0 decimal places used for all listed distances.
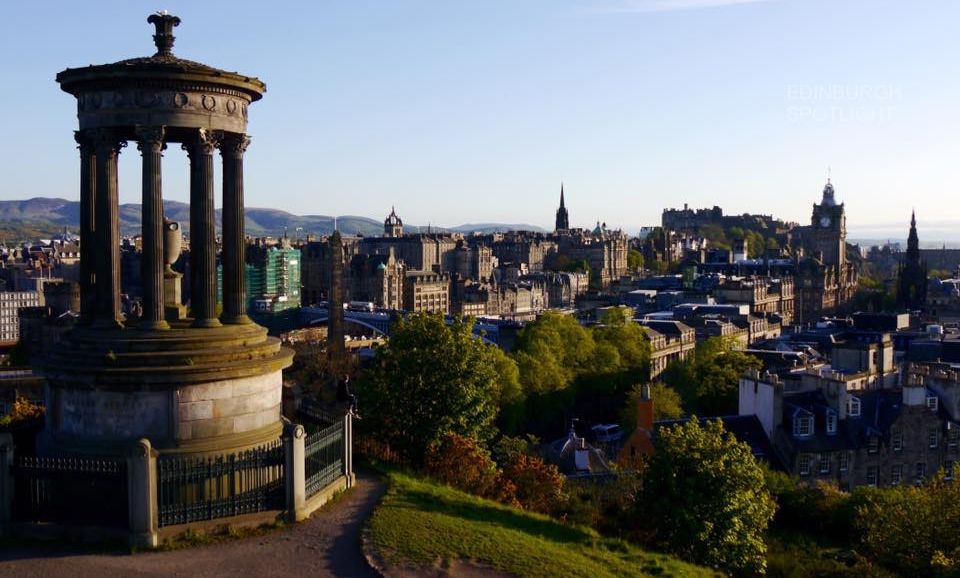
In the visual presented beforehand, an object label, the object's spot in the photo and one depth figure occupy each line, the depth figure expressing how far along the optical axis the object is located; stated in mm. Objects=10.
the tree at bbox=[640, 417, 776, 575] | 23250
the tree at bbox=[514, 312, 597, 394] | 69375
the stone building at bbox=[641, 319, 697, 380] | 83875
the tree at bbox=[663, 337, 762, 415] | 60500
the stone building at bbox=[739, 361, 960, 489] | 42344
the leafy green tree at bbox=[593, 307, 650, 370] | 80125
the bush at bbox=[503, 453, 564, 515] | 24703
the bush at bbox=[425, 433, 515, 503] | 23891
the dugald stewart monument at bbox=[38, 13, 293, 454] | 19109
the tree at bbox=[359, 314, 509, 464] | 26625
